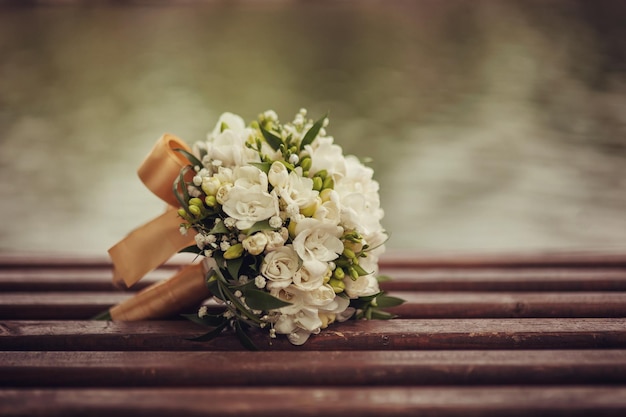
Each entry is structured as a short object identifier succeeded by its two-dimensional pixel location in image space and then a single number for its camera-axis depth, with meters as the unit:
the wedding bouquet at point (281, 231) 0.93
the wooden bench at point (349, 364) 0.89
